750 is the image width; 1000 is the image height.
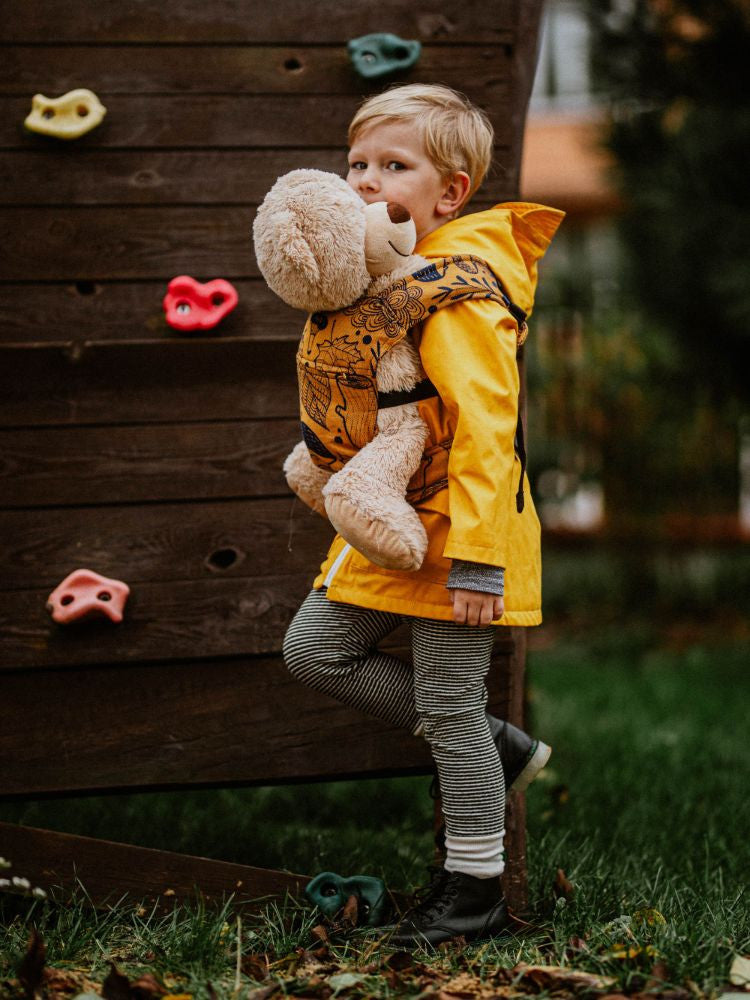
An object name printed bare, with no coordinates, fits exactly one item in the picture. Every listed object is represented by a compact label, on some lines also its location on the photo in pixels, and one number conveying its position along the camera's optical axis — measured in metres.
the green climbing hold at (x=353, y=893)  2.61
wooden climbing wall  2.91
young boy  2.24
